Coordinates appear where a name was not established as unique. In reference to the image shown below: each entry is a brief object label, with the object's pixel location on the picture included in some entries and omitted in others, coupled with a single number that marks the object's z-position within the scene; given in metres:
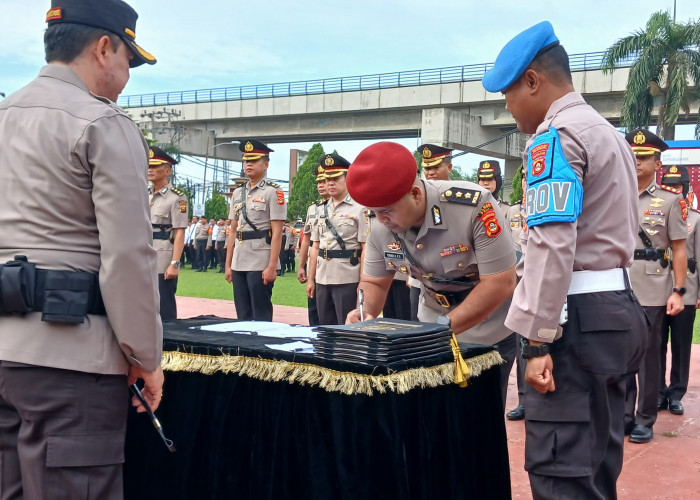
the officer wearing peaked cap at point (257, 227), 7.07
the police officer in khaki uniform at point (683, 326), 5.48
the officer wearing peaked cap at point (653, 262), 4.77
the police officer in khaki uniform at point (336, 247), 6.61
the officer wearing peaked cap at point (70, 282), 1.98
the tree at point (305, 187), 34.21
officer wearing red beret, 2.90
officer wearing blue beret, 2.27
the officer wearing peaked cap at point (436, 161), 6.36
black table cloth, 2.46
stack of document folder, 2.49
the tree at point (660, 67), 22.03
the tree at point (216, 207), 35.60
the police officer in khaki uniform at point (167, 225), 7.11
